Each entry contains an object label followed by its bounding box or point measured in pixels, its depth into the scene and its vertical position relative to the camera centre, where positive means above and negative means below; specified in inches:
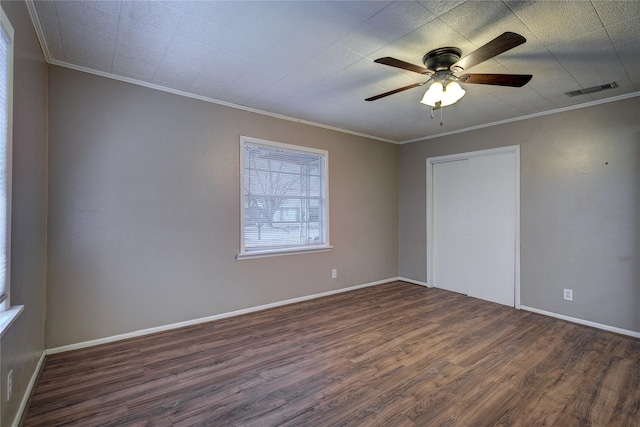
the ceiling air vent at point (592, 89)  114.9 +50.0
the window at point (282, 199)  148.6 +8.4
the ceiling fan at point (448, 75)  79.3 +40.3
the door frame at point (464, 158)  157.5 +10.1
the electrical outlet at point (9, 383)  63.6 -36.2
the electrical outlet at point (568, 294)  139.7 -36.6
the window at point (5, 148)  60.9 +13.6
